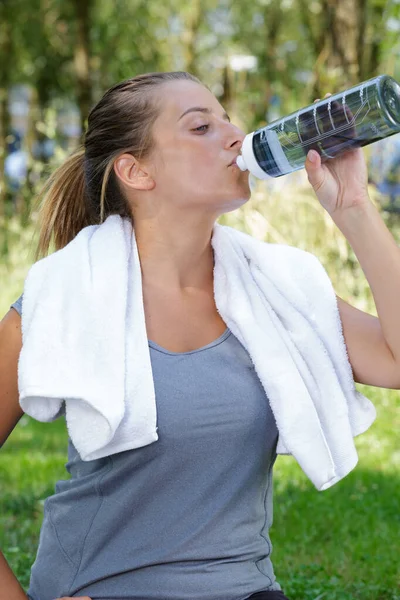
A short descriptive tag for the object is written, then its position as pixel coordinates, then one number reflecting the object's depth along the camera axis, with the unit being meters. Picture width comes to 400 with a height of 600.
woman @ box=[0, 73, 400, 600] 2.23
